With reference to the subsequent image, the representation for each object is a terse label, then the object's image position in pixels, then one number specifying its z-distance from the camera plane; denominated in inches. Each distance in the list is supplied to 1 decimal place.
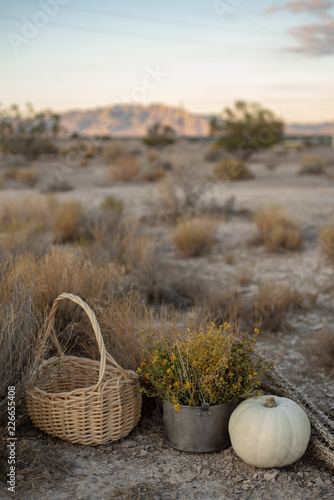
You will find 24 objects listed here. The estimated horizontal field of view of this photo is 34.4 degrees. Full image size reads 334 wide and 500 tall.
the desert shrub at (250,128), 1024.2
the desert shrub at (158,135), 1541.6
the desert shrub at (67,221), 340.8
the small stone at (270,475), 115.6
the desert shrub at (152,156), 1006.5
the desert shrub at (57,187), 613.3
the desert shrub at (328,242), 315.3
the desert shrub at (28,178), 699.4
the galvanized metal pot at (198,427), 123.0
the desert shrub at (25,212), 346.9
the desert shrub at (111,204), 411.5
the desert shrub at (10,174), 767.1
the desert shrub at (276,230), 344.8
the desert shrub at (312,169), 861.8
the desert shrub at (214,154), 1052.5
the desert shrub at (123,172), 709.9
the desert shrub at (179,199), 429.3
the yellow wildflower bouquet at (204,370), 123.5
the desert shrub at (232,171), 745.6
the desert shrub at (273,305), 213.2
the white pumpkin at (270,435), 115.6
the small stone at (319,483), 112.9
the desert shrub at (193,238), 335.0
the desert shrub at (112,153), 995.5
